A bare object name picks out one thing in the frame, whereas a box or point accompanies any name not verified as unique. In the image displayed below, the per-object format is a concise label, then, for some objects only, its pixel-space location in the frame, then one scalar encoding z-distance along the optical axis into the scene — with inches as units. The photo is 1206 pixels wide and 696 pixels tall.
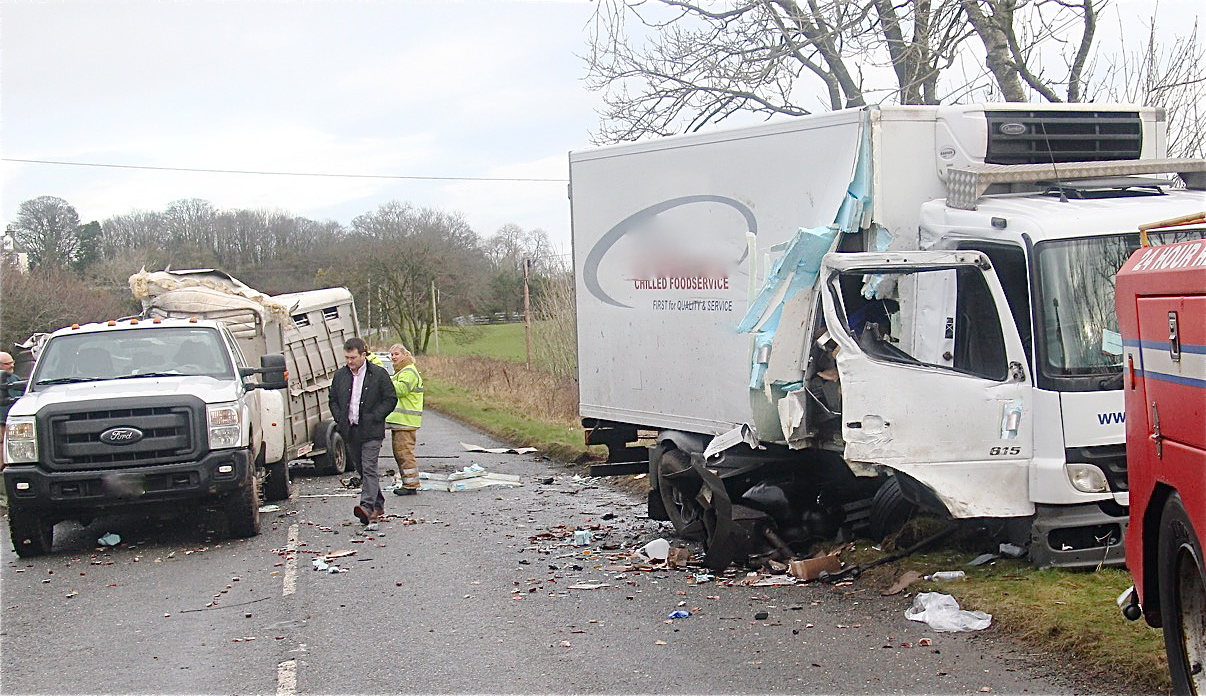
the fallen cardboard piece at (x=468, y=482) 591.8
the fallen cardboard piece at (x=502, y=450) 748.0
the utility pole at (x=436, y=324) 1873.8
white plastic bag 273.3
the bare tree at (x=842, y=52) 618.2
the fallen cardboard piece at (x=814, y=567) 331.9
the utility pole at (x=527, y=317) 1274.6
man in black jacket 485.1
